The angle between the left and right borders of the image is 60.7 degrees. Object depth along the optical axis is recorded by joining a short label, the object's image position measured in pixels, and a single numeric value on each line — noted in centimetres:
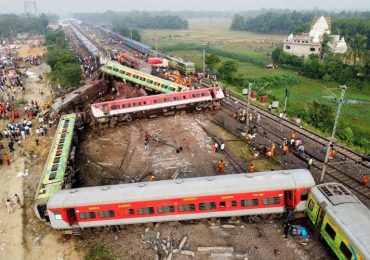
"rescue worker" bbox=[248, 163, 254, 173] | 2462
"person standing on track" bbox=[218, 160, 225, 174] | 2550
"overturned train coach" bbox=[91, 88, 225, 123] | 3736
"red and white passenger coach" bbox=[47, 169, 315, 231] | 1897
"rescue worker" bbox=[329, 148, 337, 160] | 2761
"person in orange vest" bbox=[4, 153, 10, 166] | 2967
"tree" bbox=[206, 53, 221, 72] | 6254
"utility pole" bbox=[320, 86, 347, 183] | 1903
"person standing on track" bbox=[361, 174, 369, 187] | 2310
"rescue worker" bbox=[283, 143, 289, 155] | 2806
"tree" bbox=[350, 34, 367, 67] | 6825
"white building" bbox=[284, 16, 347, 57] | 8375
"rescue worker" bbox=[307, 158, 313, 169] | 2525
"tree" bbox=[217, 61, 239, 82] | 5847
